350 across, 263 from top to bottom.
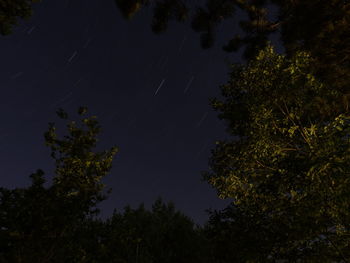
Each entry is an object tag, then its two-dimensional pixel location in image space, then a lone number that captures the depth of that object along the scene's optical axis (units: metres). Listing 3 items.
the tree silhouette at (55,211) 11.07
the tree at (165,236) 41.19
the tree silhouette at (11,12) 7.21
